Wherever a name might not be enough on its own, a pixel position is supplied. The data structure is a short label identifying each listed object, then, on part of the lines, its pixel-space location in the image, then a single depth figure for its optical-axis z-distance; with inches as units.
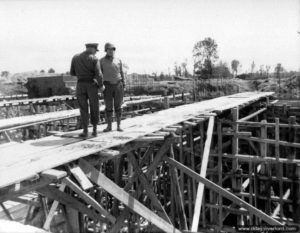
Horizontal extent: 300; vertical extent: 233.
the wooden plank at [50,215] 222.9
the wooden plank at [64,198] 159.2
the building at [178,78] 1961.6
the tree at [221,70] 1764.0
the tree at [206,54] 1670.8
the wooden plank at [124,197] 167.2
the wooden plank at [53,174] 139.9
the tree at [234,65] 2471.7
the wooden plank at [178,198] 245.4
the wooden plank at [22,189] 127.0
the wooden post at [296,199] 307.1
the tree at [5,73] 3596.0
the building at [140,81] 1524.9
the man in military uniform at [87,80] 222.5
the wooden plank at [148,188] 221.3
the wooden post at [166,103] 568.1
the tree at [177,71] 2323.3
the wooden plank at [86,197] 159.9
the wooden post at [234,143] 331.6
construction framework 160.1
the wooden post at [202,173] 223.8
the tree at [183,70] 2307.8
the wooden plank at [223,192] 233.5
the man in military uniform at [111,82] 244.1
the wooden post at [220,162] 318.4
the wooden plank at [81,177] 147.7
